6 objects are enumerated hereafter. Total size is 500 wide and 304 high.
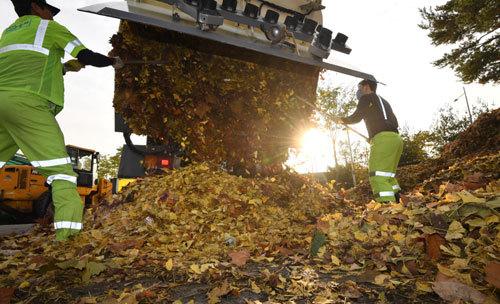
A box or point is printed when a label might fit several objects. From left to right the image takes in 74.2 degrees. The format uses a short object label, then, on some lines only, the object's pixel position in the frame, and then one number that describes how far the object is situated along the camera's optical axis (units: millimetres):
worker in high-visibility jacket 2514
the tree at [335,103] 23234
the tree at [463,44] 11984
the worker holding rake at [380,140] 4180
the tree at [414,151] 18484
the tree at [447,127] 22955
